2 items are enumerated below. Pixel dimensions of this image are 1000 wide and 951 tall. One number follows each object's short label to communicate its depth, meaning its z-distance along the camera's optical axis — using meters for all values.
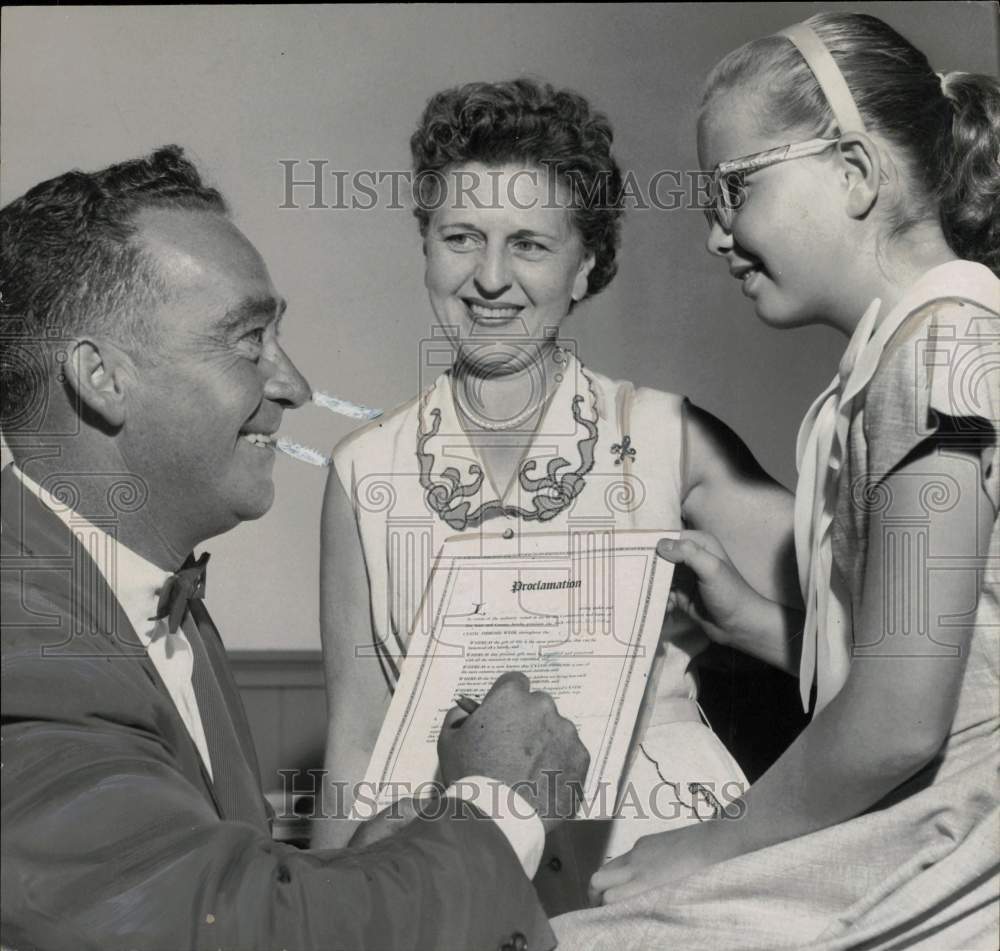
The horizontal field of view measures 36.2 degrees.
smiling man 1.91
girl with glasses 2.02
